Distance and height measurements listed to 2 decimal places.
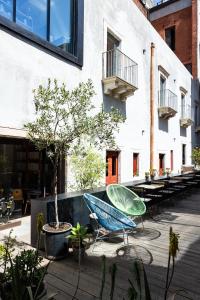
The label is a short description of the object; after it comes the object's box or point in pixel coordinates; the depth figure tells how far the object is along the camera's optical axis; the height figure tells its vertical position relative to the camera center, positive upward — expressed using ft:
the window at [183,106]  45.31 +11.91
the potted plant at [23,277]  5.30 -3.71
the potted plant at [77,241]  11.18 -4.74
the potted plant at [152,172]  25.27 -2.09
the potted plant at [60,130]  11.39 +1.77
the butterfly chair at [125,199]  15.72 -3.51
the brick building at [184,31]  51.63 +34.46
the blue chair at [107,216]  12.35 -3.72
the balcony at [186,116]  43.91 +9.66
